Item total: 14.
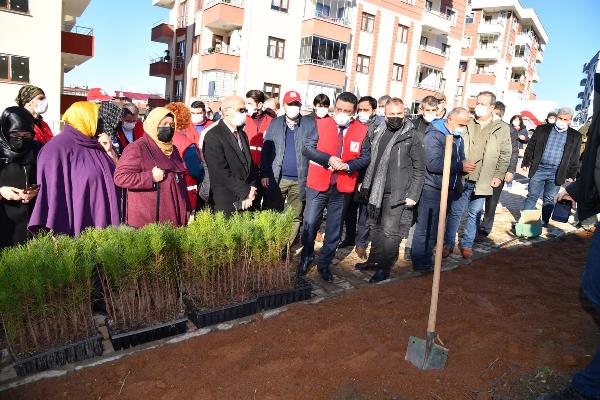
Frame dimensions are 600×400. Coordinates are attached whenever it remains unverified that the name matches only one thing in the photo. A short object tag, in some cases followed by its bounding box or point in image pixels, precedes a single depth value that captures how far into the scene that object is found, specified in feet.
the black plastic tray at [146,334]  10.52
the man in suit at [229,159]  14.61
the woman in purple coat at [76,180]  12.45
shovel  9.84
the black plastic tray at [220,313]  11.78
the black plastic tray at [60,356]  9.27
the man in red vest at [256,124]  20.47
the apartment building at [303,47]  84.69
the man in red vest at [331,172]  15.93
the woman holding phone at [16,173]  12.65
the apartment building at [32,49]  54.75
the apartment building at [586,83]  314.71
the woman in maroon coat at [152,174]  12.98
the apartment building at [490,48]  156.66
